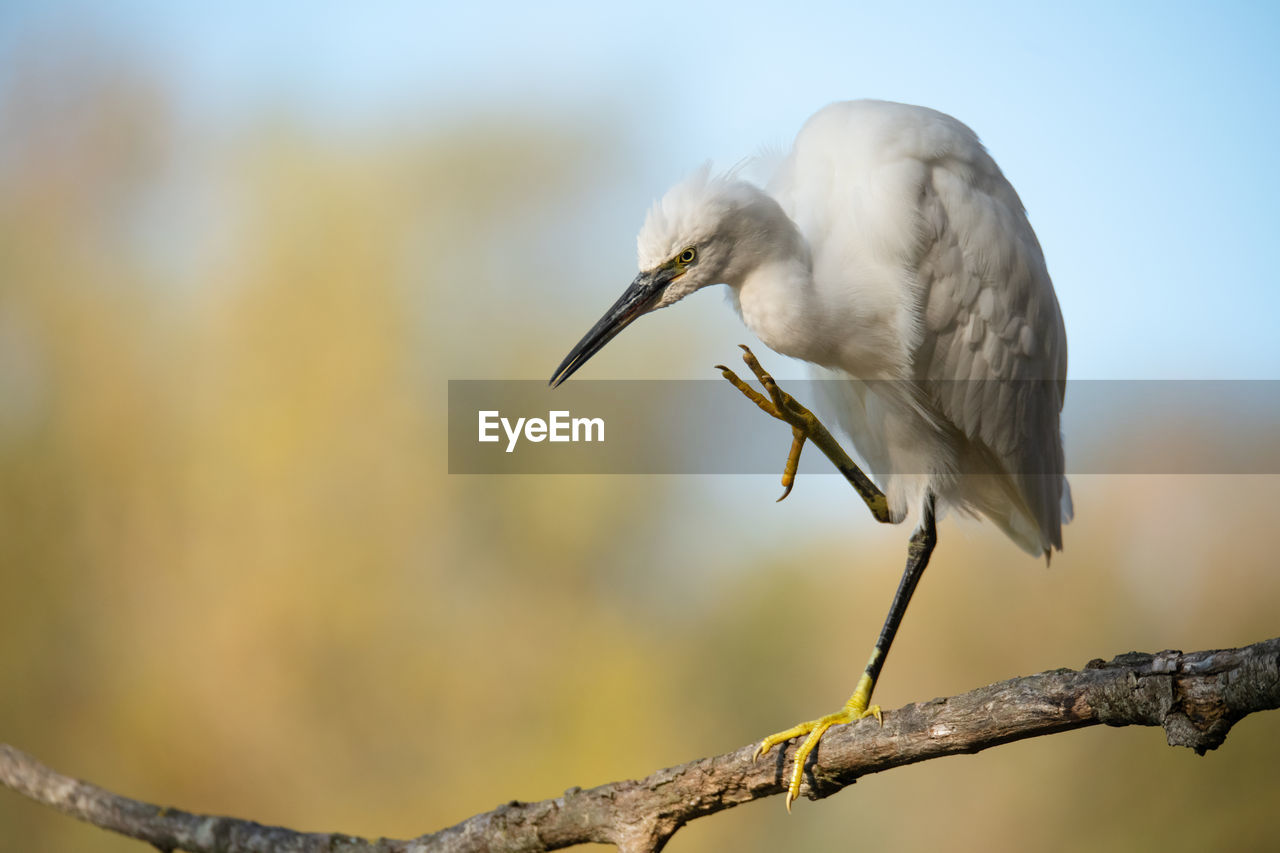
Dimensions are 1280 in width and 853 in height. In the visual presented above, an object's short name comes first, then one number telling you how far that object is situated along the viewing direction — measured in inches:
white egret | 326.4
